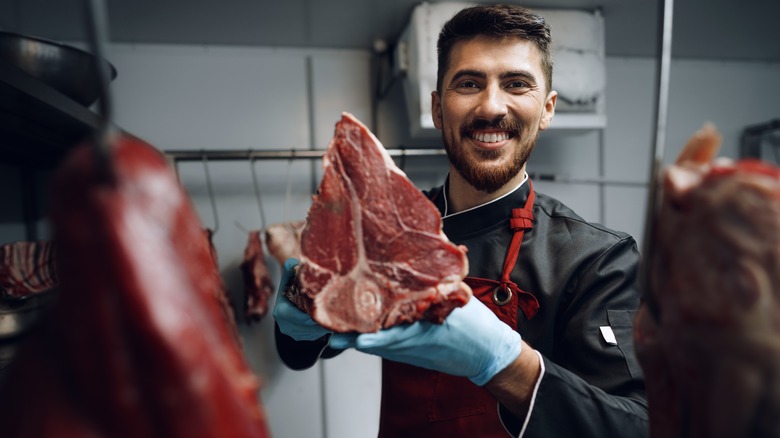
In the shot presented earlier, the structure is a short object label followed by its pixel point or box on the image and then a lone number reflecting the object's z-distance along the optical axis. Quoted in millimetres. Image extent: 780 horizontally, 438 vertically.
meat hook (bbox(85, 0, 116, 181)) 360
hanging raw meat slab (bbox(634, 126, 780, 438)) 455
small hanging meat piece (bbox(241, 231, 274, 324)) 2357
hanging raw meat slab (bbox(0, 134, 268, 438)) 389
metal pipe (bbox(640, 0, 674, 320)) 482
